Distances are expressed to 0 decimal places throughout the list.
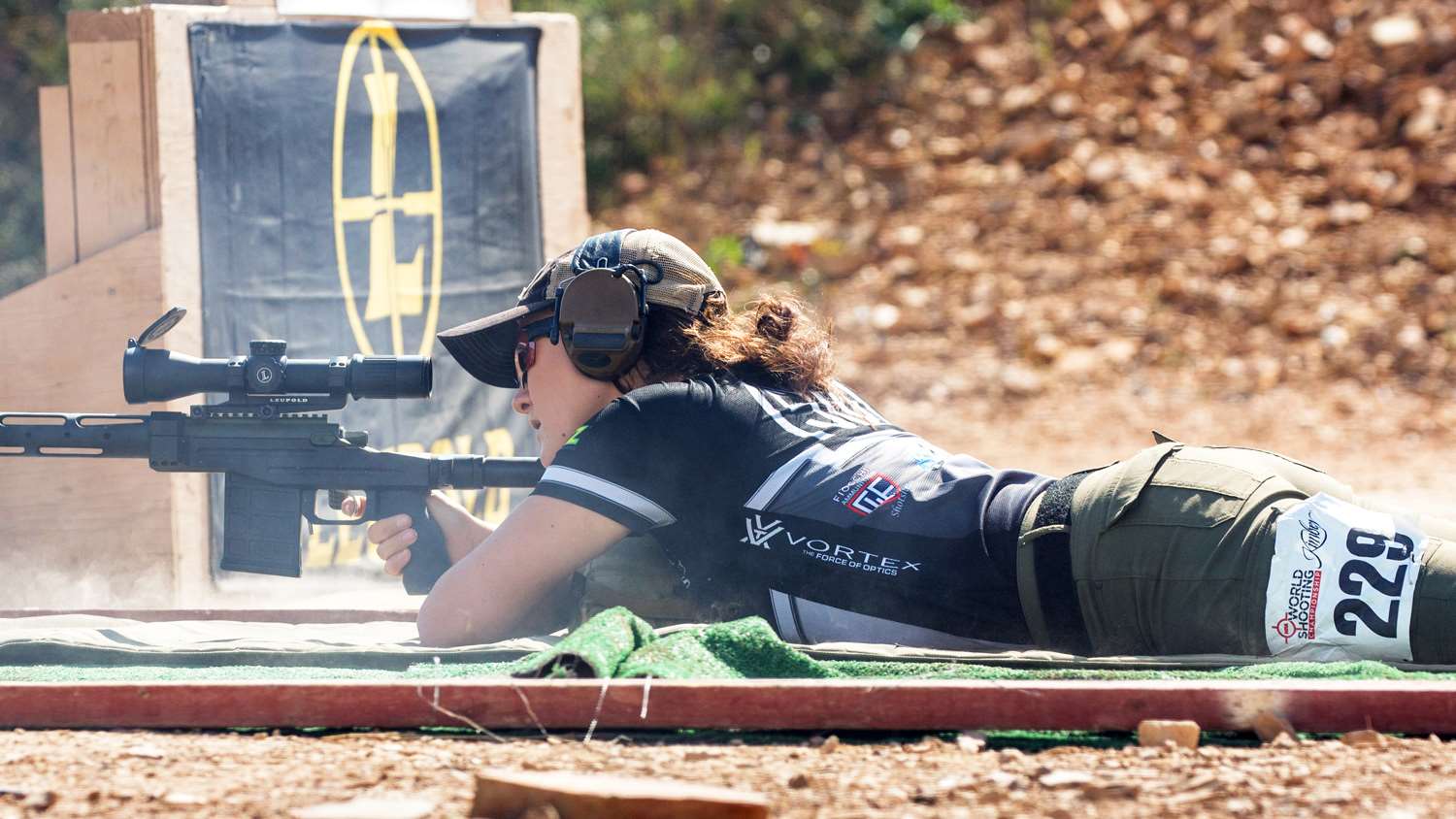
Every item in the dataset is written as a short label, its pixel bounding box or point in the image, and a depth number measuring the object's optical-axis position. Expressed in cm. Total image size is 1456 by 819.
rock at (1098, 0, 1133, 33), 2419
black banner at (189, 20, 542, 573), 984
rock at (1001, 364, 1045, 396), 1959
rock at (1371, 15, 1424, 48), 2277
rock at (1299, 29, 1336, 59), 2311
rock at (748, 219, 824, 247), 2234
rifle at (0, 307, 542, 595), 706
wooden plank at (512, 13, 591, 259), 1132
